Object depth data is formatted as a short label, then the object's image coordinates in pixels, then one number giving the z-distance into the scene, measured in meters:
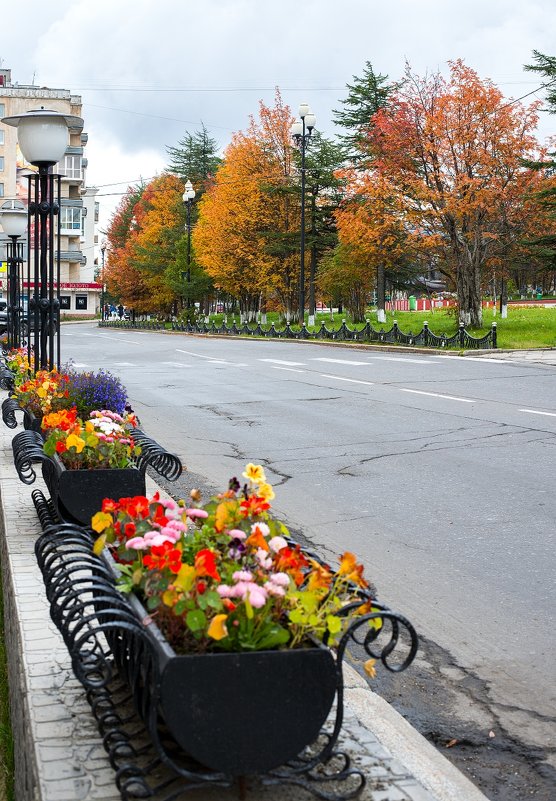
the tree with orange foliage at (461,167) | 36.47
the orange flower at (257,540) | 3.42
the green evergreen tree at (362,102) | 60.44
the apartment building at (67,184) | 106.81
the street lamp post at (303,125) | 43.50
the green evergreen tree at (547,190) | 34.09
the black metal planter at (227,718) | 3.00
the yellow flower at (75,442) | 6.27
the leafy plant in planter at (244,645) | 3.00
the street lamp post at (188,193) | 59.59
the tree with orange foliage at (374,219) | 38.50
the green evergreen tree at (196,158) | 94.90
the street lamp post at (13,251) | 21.45
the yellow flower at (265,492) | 3.93
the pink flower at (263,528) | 3.49
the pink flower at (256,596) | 3.03
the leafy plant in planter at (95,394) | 9.15
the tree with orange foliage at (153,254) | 81.81
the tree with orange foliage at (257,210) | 59.41
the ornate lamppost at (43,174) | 10.30
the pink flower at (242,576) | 3.14
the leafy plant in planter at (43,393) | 9.24
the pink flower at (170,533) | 3.52
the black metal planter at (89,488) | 6.31
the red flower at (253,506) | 3.75
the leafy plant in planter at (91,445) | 6.42
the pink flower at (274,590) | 3.14
